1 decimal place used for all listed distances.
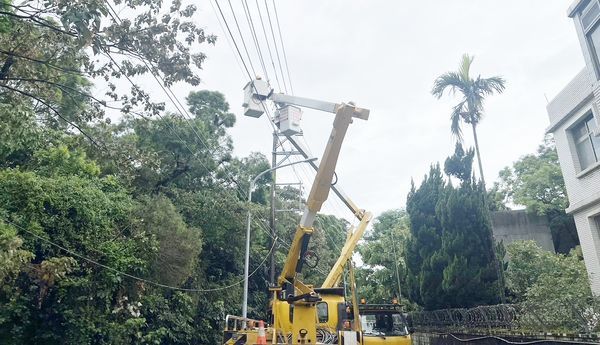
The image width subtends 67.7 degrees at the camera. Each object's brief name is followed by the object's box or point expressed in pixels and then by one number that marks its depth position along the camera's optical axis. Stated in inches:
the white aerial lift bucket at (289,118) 516.4
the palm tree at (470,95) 709.9
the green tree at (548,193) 1003.9
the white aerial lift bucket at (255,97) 487.5
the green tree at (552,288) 363.1
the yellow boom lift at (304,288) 376.8
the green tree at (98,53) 307.0
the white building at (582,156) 490.3
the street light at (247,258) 639.6
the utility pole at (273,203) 770.7
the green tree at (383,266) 1053.1
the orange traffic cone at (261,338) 296.8
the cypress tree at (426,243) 670.5
